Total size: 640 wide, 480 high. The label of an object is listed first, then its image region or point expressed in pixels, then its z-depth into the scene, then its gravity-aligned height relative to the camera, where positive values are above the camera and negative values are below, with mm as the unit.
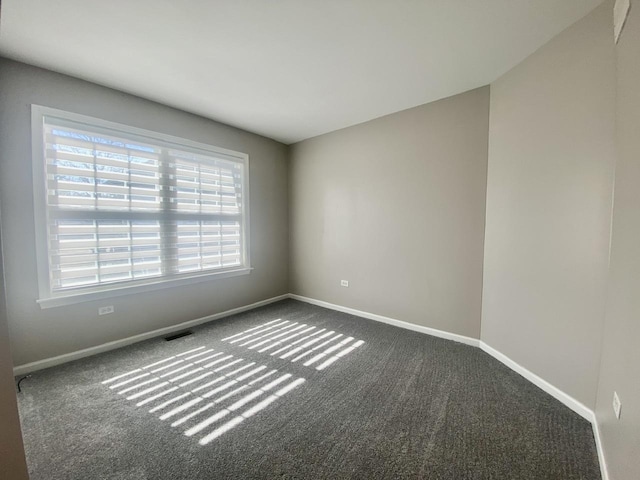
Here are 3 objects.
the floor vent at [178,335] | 2957 -1311
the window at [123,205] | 2348 +241
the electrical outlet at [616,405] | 1247 -890
